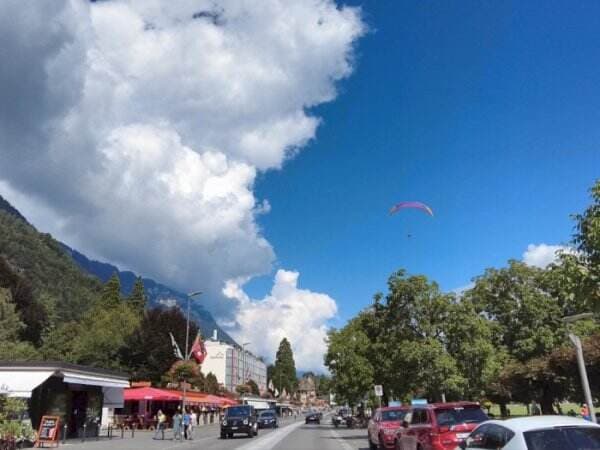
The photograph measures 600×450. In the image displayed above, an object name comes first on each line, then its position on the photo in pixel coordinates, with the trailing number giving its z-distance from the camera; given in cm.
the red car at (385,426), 2133
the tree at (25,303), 7356
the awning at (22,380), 2609
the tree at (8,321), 5491
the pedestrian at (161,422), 3666
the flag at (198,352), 5441
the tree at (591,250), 1088
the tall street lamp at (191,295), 5194
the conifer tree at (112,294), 10762
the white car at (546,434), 761
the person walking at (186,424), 3441
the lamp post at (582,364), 1324
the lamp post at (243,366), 15838
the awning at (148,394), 4409
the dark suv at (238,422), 3600
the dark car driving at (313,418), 6952
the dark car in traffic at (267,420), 5437
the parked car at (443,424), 1299
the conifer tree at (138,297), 11364
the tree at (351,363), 4931
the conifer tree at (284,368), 17772
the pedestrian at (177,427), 3406
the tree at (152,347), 7012
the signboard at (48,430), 2503
